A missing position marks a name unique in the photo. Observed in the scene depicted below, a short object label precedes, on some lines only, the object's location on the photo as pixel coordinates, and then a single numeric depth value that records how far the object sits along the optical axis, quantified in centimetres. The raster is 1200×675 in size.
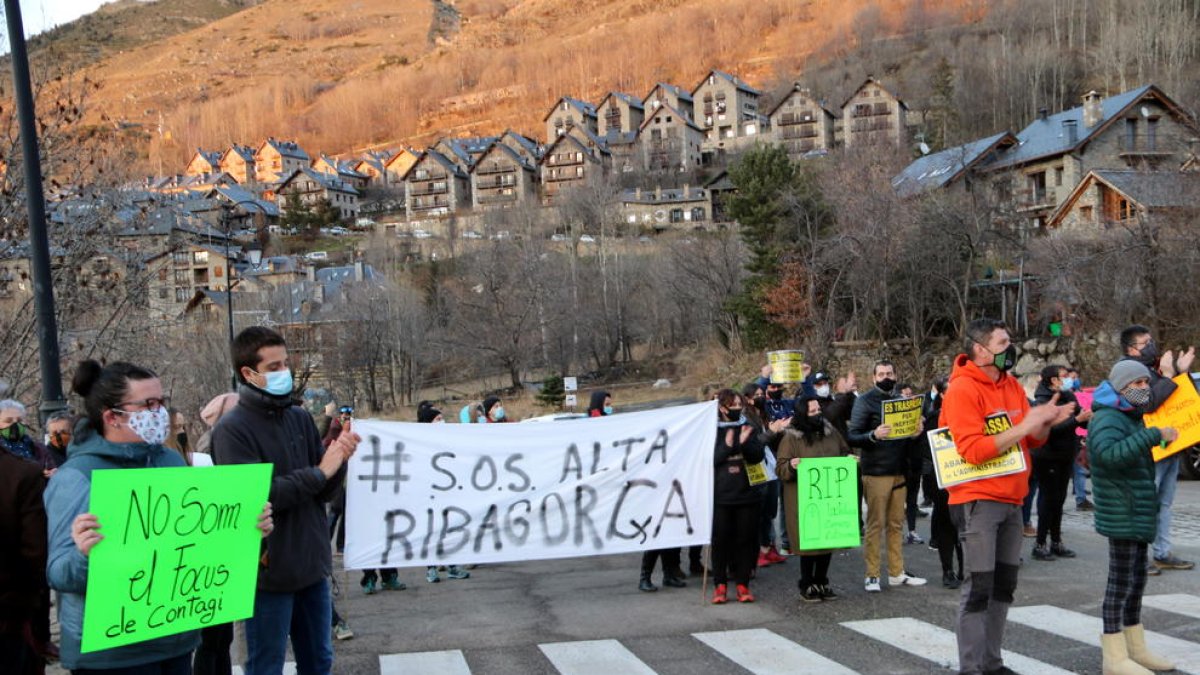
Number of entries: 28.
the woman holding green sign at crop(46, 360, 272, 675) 393
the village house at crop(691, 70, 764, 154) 14025
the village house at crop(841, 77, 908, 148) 11444
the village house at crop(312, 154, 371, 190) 14962
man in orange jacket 607
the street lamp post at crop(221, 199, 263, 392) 2837
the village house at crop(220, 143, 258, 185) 17600
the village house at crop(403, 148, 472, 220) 13038
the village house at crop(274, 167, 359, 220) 13412
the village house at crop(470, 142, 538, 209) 12988
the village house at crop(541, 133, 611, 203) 12681
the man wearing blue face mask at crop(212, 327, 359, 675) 512
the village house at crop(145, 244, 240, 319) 7456
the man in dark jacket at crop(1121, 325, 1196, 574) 895
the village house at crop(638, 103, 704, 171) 12912
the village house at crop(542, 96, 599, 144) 15662
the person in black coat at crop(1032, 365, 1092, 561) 1078
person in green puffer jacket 635
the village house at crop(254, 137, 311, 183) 17262
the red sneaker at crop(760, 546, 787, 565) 1162
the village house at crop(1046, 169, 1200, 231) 2948
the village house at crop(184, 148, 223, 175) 18300
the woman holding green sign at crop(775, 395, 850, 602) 946
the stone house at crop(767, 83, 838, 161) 12338
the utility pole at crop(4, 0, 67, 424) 898
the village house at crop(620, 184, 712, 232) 10169
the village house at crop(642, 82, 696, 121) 14450
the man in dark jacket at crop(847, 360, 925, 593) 951
